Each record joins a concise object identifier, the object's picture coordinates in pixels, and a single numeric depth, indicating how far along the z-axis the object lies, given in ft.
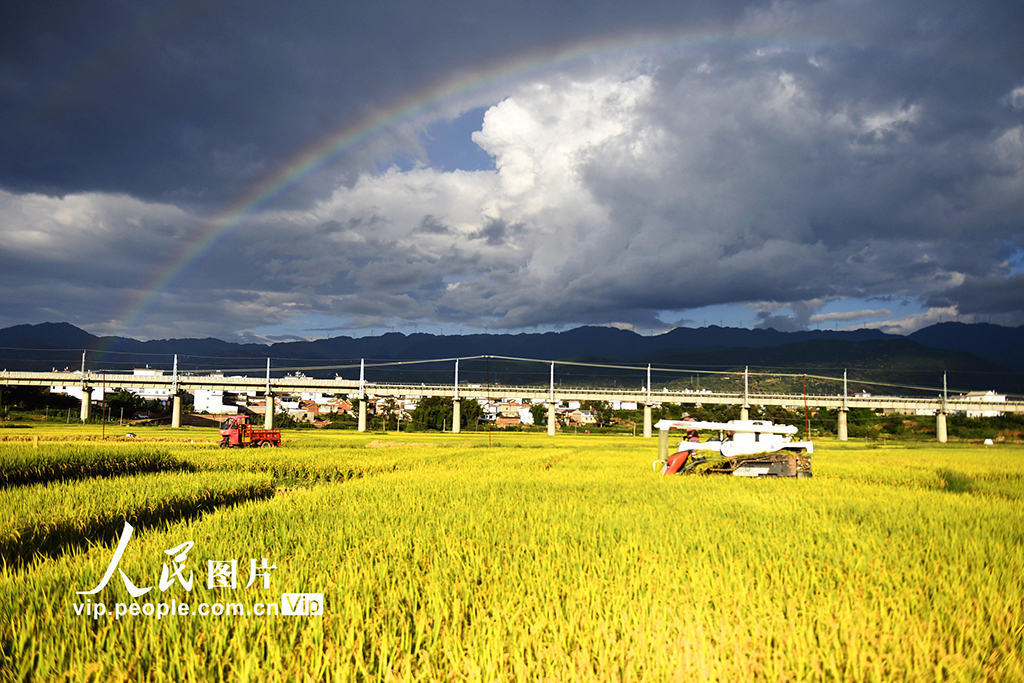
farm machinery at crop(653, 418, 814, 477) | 64.08
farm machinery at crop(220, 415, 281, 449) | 126.21
